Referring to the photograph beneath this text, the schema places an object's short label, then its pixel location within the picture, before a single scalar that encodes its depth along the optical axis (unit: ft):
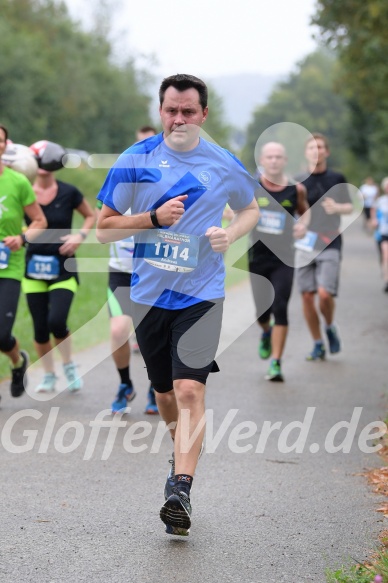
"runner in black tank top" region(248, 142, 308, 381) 33.40
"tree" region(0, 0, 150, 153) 203.10
